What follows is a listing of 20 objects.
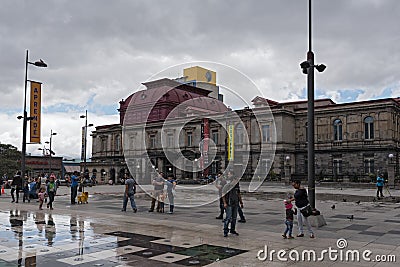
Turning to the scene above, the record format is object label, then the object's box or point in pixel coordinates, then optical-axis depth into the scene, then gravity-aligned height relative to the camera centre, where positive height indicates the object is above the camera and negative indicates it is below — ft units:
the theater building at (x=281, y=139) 186.29 +12.32
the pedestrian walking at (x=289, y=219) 40.22 -5.56
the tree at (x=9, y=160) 204.86 +1.39
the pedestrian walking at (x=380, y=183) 94.55 -4.72
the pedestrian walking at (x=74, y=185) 77.94 -4.44
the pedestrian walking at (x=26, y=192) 86.12 -6.30
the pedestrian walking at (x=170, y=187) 64.44 -3.89
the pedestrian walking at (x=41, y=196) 70.46 -5.83
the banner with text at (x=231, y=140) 188.91 +10.81
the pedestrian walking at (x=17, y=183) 84.84 -4.30
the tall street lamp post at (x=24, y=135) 87.71 +5.98
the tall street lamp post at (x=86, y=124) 182.15 +17.72
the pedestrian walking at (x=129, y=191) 66.08 -4.64
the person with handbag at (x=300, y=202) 40.93 -4.01
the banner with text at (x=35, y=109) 99.60 +13.59
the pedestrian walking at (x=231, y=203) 41.11 -4.12
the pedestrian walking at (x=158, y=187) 63.95 -3.86
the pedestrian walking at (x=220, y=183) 47.74 -2.38
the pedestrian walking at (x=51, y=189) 70.79 -4.68
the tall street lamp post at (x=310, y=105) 49.24 +7.17
